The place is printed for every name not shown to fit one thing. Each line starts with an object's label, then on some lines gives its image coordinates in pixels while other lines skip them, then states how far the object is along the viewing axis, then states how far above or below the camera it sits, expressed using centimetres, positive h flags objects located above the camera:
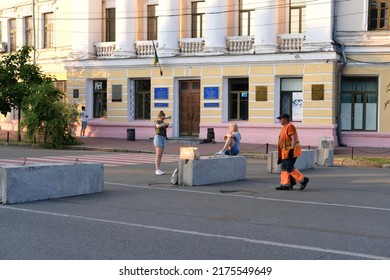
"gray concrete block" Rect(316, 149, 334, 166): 2192 -186
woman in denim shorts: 1738 -104
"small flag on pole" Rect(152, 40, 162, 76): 3342 +236
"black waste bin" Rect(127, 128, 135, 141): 3416 -183
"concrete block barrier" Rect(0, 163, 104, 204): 1175 -162
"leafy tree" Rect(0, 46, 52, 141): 3231 +113
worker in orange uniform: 1419 -117
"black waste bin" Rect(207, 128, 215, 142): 3247 -166
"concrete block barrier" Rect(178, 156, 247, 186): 1489 -167
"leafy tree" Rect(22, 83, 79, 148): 3034 -80
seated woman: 1711 -108
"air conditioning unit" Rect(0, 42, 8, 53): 4234 +351
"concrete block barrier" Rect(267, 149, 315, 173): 1853 -178
